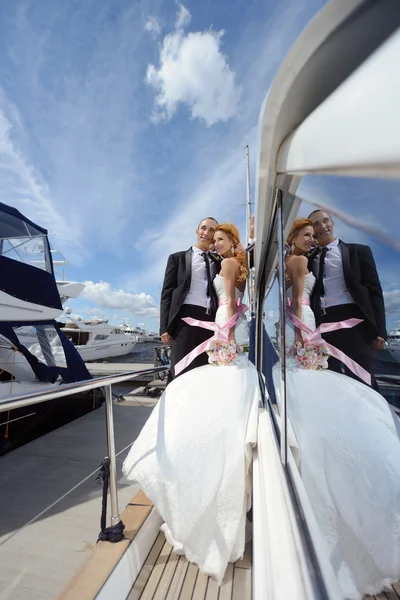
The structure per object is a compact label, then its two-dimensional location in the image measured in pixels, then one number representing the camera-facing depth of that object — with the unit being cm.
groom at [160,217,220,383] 190
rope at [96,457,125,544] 134
